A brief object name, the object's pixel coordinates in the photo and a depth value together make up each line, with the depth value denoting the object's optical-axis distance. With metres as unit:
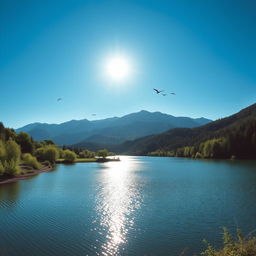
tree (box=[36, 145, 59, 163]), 123.56
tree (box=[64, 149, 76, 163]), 154.75
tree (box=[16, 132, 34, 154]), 116.74
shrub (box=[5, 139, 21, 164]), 67.06
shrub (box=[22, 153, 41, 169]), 87.44
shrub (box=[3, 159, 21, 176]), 63.15
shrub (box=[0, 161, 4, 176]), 58.88
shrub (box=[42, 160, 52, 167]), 111.25
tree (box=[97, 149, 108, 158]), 195.00
